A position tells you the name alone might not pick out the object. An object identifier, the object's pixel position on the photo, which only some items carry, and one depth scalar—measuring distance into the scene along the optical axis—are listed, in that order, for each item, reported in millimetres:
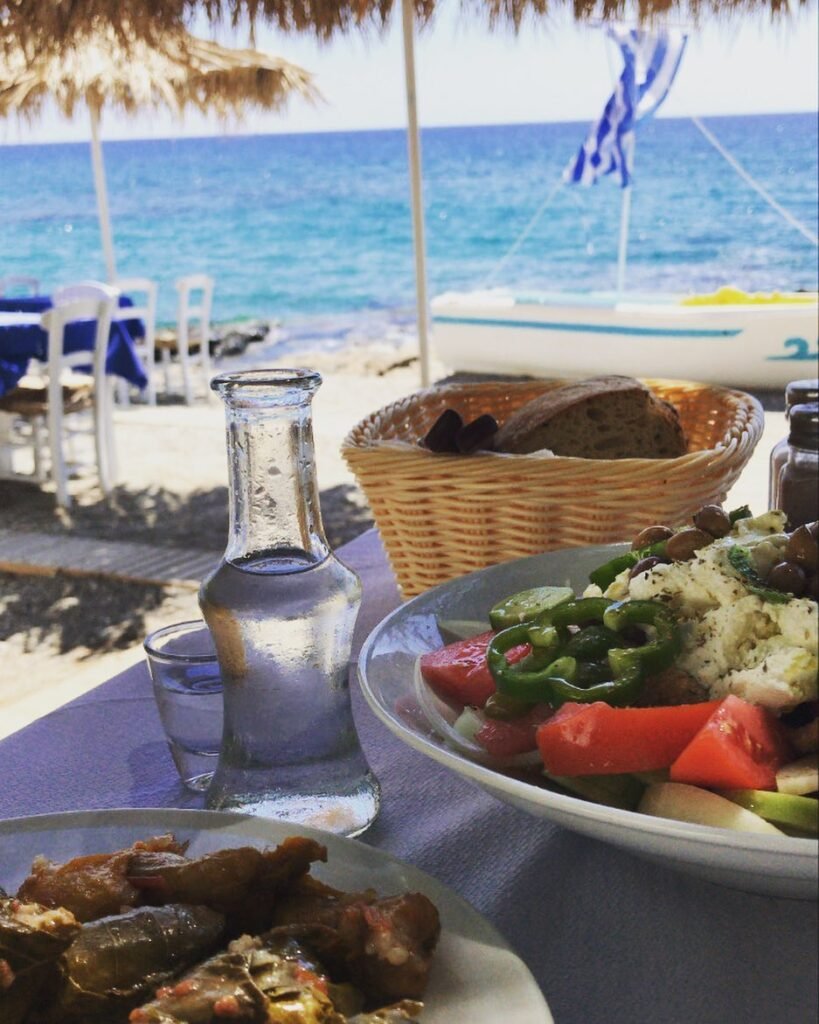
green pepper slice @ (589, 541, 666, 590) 838
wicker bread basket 1159
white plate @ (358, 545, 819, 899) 539
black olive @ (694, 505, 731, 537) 782
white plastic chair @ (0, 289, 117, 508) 5041
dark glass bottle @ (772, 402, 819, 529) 982
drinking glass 858
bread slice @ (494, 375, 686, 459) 1400
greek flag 7910
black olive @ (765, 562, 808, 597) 684
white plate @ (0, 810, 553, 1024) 521
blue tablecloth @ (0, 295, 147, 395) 5027
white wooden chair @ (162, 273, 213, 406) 7867
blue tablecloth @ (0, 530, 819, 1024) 631
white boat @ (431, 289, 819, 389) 7629
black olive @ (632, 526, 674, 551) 832
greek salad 606
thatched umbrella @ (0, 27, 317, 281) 6574
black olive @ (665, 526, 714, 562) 763
